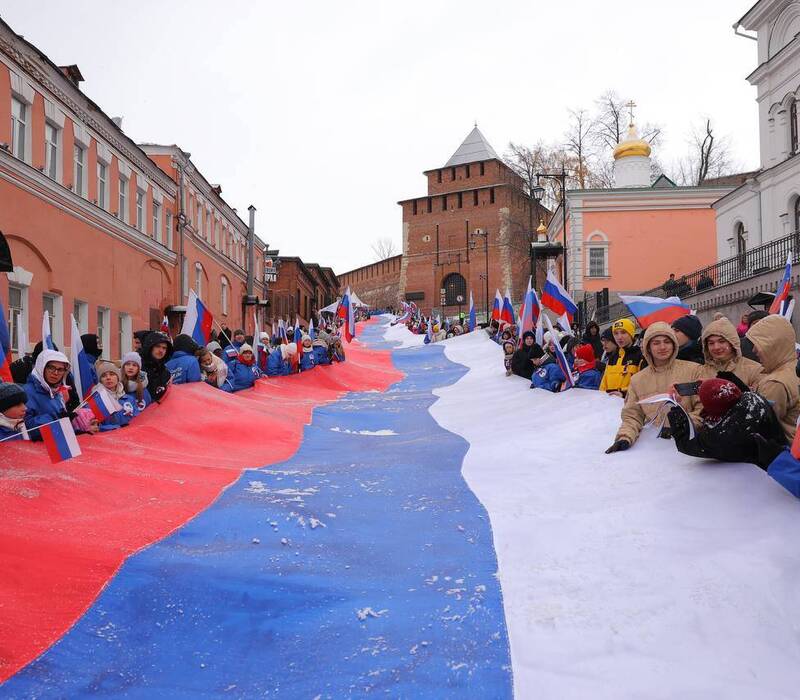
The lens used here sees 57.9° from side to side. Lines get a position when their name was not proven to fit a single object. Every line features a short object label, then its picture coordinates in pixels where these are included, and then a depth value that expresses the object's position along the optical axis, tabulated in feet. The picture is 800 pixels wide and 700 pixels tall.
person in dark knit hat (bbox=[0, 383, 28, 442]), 16.94
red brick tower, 229.86
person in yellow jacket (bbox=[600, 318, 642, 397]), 24.89
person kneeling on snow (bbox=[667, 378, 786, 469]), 13.09
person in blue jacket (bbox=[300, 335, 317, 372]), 51.59
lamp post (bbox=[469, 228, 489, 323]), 234.58
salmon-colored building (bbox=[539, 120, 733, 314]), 123.44
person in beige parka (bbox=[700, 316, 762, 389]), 15.78
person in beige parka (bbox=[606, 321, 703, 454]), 18.31
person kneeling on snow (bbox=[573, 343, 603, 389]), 29.77
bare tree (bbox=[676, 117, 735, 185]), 159.43
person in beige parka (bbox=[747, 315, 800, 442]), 13.61
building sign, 158.81
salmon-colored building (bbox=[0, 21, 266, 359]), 48.37
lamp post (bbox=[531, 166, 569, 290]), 77.22
